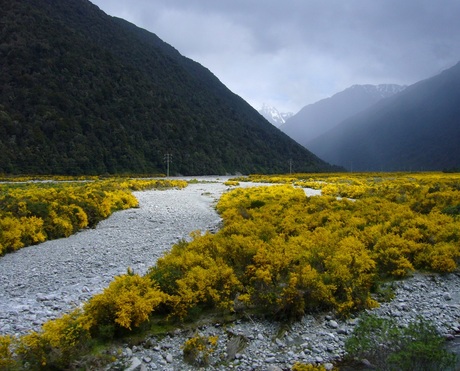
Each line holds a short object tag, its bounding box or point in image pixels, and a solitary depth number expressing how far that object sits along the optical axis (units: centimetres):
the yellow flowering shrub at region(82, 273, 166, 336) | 648
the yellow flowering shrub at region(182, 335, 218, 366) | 615
